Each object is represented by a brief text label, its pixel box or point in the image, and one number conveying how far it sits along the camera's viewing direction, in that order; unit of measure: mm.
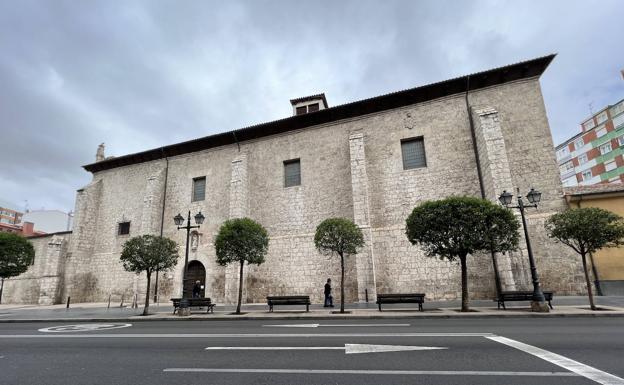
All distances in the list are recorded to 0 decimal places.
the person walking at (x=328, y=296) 13977
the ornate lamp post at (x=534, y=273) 9891
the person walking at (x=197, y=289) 17612
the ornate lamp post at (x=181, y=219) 13741
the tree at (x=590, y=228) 10445
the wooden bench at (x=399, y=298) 11047
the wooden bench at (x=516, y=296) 10722
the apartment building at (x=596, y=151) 36062
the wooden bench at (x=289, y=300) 12434
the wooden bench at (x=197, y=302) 13422
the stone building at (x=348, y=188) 14367
